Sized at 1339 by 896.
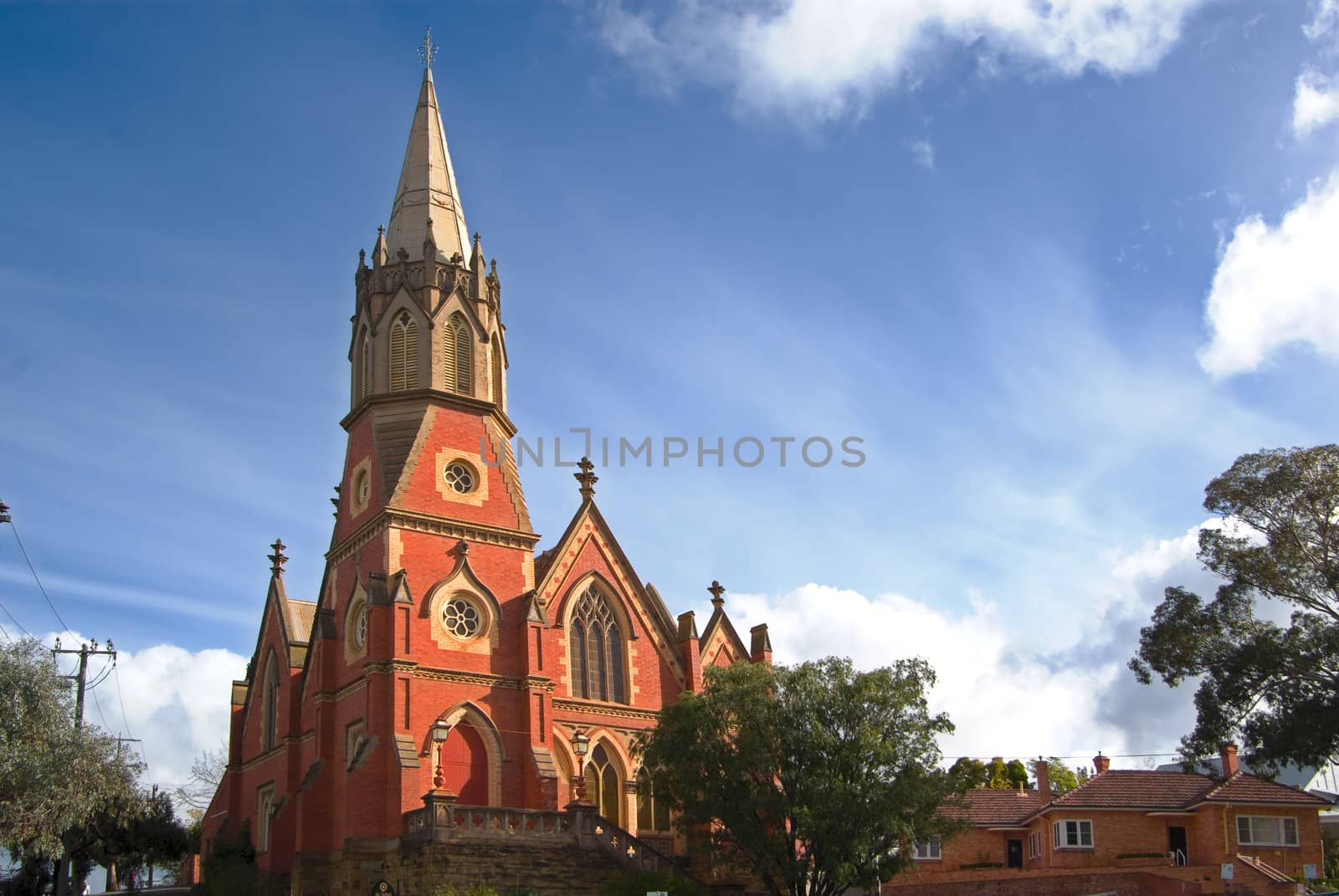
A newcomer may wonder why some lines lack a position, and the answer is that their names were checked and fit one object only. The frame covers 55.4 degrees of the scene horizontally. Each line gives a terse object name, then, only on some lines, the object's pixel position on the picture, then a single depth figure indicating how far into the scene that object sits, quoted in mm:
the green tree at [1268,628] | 34125
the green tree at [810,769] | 32500
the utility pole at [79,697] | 41469
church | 36719
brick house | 46281
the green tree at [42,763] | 34531
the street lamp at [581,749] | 35688
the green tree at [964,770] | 34719
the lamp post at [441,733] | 37750
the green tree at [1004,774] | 71625
